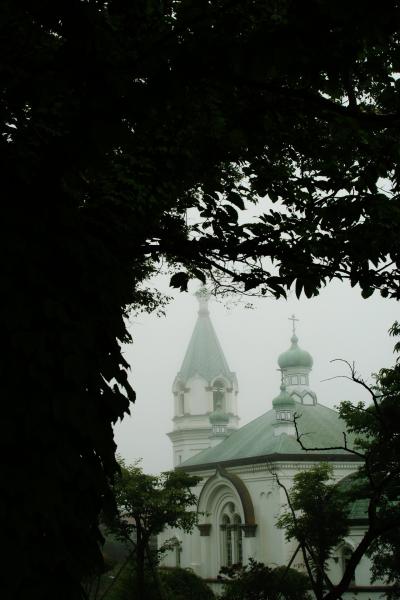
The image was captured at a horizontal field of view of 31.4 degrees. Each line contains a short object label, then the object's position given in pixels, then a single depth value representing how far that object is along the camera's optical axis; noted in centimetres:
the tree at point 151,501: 2806
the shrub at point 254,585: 1095
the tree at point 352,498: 1569
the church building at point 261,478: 3466
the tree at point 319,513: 2319
